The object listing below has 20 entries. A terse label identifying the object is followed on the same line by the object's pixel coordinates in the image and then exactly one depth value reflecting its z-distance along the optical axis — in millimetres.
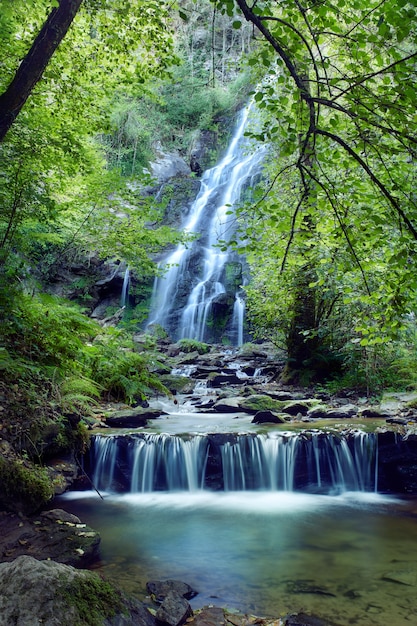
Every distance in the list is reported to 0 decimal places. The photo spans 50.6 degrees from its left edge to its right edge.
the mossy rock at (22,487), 4672
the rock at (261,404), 9891
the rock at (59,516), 4707
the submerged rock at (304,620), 3369
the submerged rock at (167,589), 3775
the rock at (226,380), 13344
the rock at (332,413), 9219
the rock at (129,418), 8281
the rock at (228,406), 10141
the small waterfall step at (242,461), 7184
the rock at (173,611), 3258
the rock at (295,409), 9531
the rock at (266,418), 8898
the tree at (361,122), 2902
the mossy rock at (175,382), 12719
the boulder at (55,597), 2362
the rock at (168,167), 30080
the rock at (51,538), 4020
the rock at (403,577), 4207
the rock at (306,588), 4004
